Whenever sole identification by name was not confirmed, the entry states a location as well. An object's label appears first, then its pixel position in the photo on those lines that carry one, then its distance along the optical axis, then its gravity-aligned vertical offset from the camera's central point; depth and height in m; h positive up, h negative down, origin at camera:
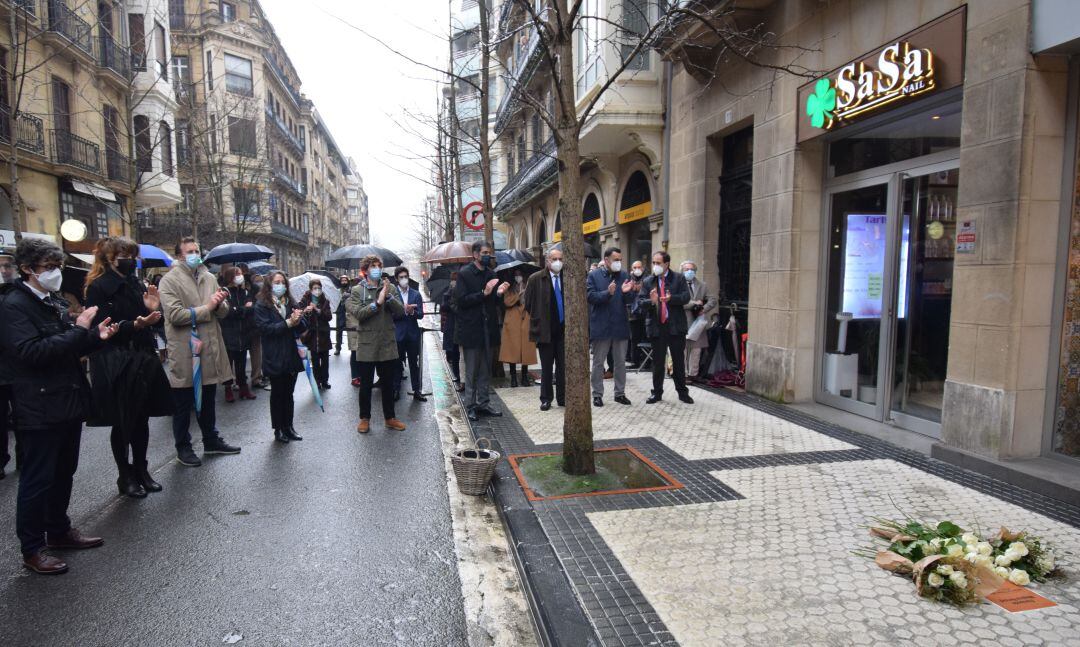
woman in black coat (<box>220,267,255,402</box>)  8.93 -0.77
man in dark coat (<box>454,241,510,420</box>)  7.40 -0.62
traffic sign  13.05 +1.22
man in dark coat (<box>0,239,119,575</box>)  3.63 -0.69
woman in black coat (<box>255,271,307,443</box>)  6.59 -0.87
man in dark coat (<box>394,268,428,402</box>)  8.92 -0.90
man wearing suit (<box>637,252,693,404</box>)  8.12 -0.64
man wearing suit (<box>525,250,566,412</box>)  7.80 -0.58
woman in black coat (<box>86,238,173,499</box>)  4.69 -0.70
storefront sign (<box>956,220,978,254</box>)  5.39 +0.26
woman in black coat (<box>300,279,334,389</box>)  9.91 -0.96
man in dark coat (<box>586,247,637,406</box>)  8.08 -0.67
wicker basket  4.82 -1.52
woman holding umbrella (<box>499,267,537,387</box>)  8.90 -0.91
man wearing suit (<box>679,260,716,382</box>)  9.50 -0.57
